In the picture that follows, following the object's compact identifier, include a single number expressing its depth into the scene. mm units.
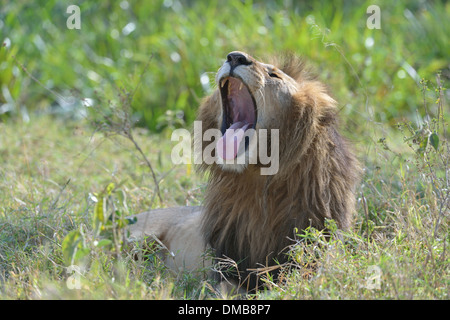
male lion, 6844
